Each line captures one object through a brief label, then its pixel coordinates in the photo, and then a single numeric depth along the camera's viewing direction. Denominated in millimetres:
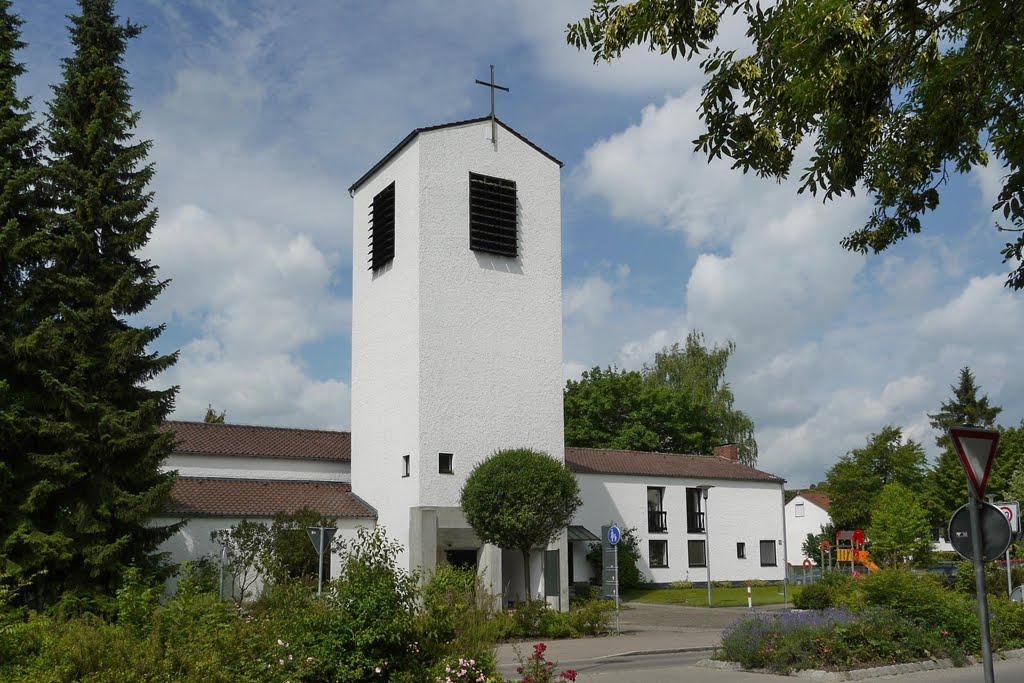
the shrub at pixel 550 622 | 24016
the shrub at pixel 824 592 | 27969
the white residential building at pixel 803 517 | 79625
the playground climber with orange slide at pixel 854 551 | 40812
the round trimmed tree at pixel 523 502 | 26609
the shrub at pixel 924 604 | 15930
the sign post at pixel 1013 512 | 17141
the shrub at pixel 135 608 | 11172
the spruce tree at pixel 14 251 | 22500
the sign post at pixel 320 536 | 19945
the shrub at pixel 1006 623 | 16781
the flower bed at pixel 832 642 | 14875
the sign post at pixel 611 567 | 26609
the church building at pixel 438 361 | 31078
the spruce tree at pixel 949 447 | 60406
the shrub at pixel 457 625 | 11148
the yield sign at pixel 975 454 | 8164
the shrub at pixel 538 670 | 9609
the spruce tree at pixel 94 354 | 22859
